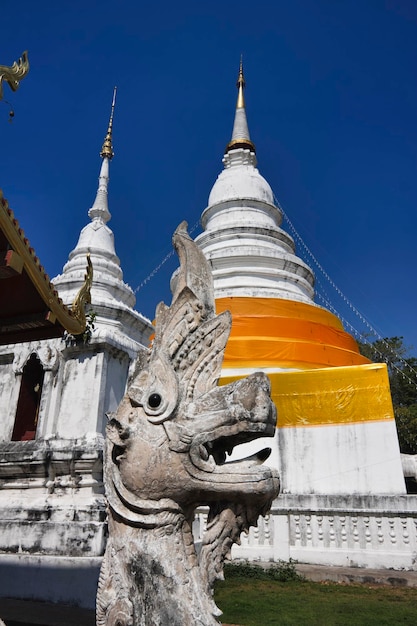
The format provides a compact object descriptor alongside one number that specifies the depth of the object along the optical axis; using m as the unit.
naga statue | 2.06
